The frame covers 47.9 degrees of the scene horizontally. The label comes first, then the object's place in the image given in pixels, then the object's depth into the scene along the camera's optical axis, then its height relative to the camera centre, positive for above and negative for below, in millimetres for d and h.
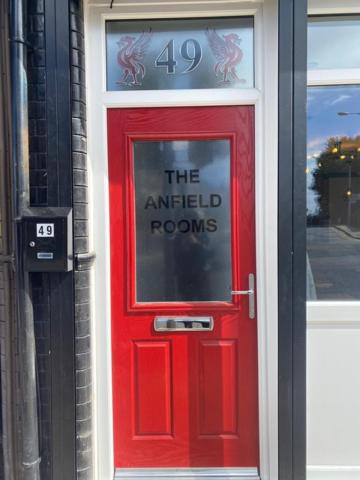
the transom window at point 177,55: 2246 +911
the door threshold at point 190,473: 2291 -1456
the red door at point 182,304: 2299 -489
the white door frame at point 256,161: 2178 +279
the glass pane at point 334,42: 2262 +976
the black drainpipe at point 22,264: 1930 -214
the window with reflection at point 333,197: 2318 +111
